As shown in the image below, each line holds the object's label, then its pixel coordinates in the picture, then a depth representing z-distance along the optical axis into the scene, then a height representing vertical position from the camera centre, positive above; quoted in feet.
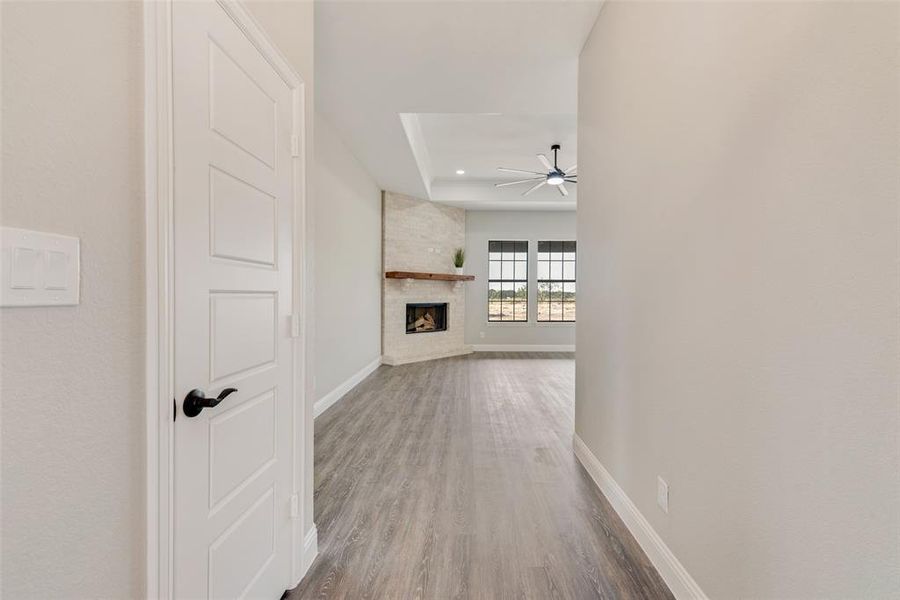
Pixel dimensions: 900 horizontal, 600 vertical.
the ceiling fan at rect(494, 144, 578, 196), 17.72 +5.58
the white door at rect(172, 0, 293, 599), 3.50 -0.12
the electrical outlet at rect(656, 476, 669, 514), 5.52 -2.75
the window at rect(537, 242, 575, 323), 28.37 +1.12
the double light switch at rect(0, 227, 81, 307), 2.20 +0.16
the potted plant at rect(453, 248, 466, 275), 26.45 +2.54
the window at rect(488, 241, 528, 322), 28.37 +1.11
